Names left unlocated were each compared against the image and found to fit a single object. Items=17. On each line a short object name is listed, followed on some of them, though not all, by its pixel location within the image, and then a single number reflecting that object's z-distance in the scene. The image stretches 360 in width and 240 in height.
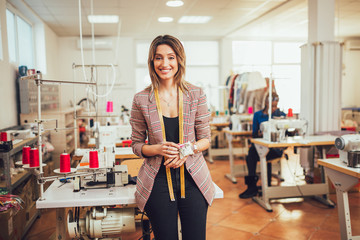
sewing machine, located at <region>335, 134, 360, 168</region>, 2.19
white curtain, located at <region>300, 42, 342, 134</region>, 4.04
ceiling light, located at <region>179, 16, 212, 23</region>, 6.20
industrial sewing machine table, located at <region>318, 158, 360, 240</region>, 2.20
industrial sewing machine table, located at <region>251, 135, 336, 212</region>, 3.38
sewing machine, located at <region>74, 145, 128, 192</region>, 1.86
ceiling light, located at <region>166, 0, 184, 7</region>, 4.99
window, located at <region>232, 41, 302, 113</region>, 8.75
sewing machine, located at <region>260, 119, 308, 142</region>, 3.36
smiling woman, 1.39
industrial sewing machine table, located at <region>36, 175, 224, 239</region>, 1.67
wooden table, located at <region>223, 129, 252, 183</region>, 4.46
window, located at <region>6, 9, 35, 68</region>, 4.60
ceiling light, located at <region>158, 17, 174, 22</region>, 6.19
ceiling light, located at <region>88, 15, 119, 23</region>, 5.92
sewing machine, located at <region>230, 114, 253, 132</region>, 4.57
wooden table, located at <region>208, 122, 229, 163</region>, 5.85
